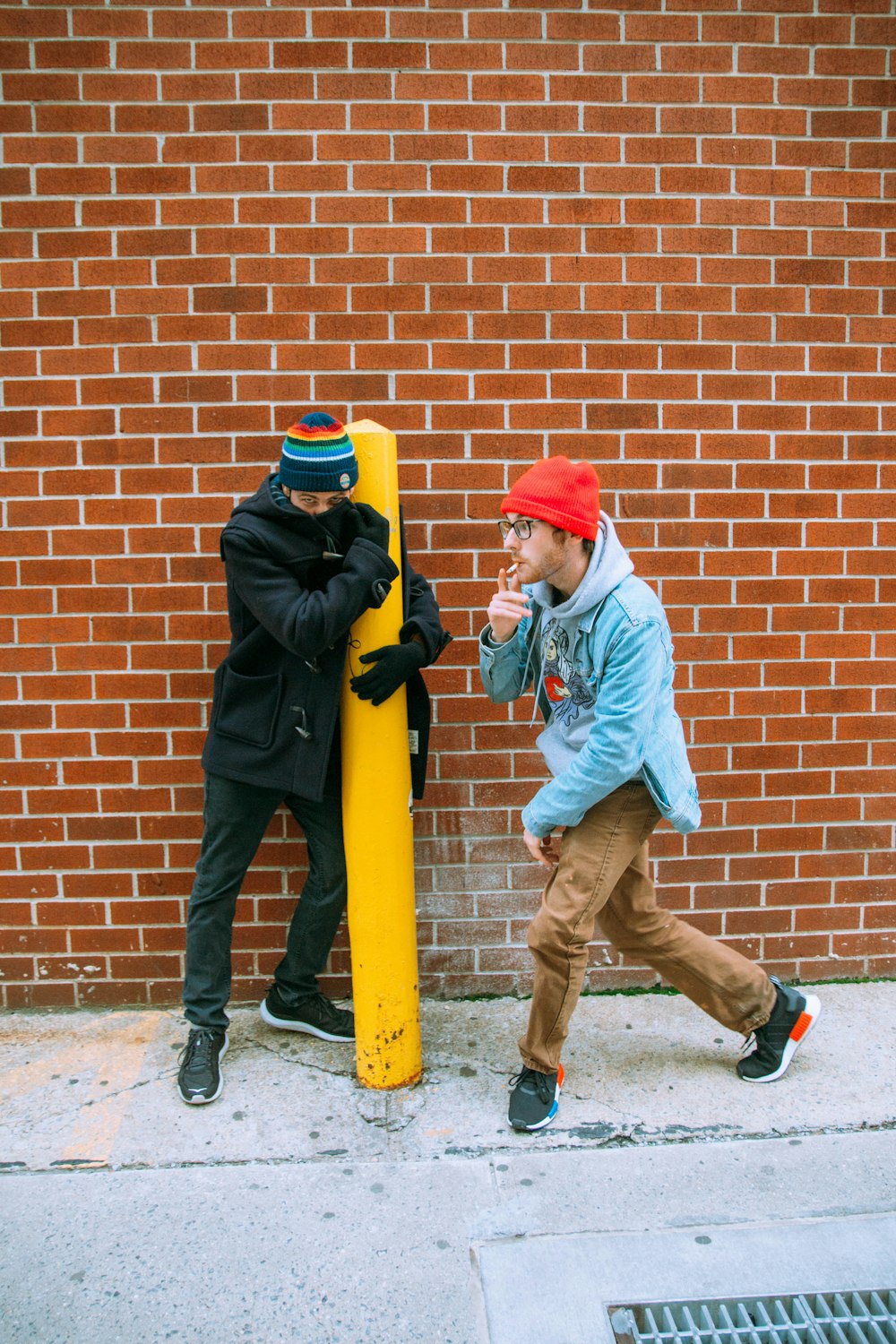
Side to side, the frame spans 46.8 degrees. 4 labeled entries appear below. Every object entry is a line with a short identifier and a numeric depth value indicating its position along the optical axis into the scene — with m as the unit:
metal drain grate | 2.24
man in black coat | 2.86
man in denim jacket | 2.71
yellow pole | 3.03
